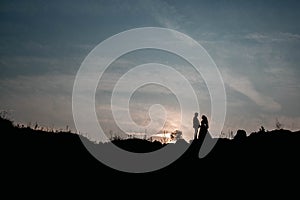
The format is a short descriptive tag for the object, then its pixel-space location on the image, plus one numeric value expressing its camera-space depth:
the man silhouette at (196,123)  22.38
